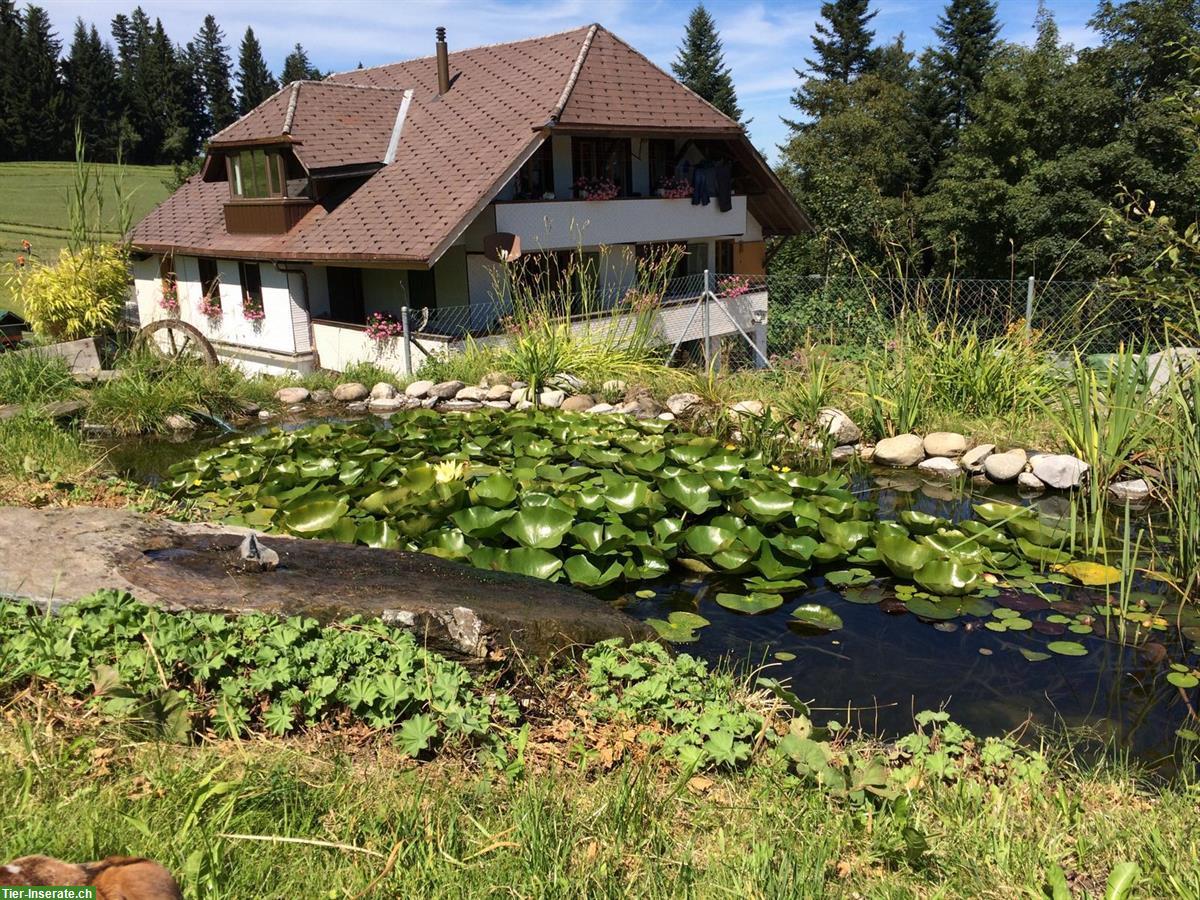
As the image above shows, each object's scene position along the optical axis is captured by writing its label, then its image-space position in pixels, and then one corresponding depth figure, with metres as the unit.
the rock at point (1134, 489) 7.07
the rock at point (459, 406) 11.10
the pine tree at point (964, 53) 36.28
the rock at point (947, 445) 8.38
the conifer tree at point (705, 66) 44.41
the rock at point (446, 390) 11.77
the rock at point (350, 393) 12.59
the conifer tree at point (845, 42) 40.41
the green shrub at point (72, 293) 14.84
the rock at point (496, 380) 11.69
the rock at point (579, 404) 10.35
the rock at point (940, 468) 8.24
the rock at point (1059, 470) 7.43
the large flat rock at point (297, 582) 3.68
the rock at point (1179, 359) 5.17
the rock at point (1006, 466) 7.83
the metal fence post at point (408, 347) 13.34
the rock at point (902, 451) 8.46
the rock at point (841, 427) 8.75
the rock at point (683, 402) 9.99
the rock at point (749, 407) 8.88
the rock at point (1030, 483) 7.68
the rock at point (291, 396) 12.46
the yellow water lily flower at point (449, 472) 5.65
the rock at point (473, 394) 11.45
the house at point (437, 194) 16.16
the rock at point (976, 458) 8.18
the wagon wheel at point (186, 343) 12.15
